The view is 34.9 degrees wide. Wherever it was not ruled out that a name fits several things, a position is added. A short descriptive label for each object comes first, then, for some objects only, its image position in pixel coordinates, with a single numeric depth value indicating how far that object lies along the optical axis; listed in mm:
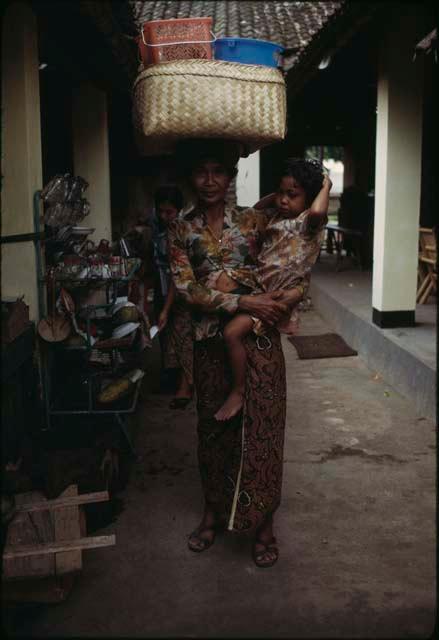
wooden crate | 2807
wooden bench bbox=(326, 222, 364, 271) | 12771
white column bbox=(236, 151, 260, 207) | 12023
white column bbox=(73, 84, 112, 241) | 6988
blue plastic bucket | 3100
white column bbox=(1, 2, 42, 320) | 3822
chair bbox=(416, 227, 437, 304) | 7945
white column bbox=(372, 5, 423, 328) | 6473
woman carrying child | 3127
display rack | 4156
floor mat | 7488
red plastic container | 3119
